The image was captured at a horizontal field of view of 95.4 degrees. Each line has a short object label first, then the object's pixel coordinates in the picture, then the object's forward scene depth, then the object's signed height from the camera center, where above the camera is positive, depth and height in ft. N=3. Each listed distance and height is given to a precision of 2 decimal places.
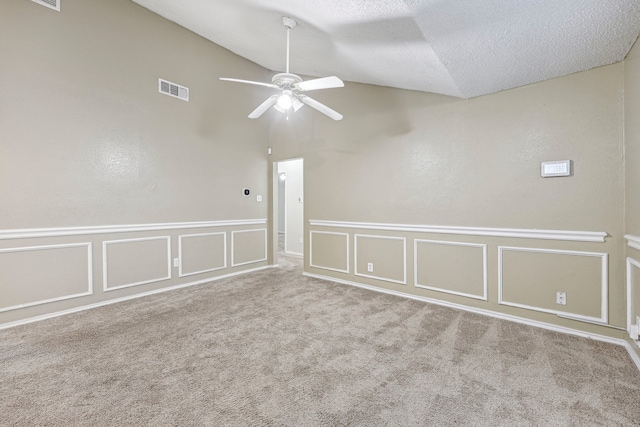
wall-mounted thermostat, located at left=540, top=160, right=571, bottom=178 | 8.58 +1.19
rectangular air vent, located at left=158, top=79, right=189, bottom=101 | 12.65 +5.43
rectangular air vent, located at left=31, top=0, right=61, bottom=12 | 9.50 +6.88
